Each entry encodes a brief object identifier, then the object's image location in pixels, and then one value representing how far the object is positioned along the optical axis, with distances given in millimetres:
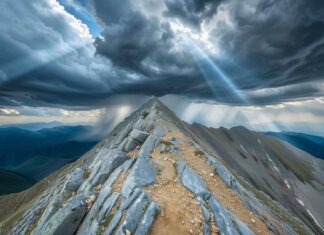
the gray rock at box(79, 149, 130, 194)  37531
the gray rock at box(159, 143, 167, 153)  41412
